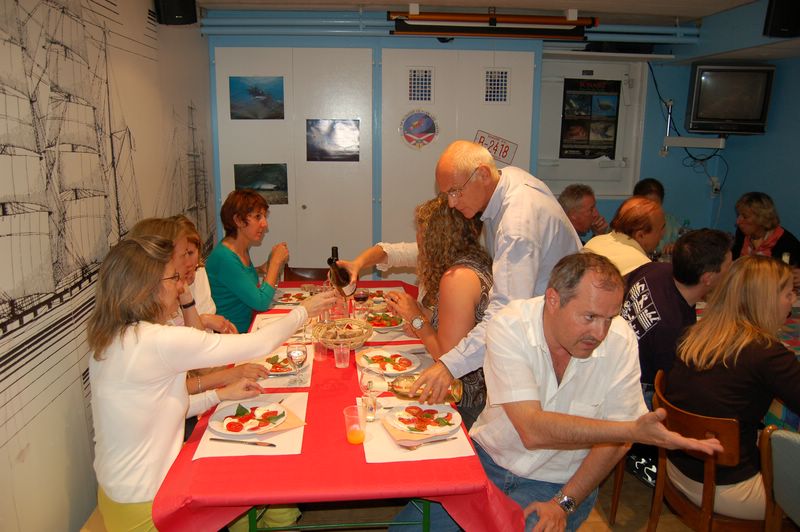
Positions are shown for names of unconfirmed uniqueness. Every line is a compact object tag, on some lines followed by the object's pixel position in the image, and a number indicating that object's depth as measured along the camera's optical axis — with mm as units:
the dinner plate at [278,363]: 2377
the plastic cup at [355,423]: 1838
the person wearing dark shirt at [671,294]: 2613
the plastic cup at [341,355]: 2480
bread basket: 2518
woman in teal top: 3352
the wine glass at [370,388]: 2002
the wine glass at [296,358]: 2322
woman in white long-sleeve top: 1788
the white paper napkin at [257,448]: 1776
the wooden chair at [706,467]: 1983
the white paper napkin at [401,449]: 1759
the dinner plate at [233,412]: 1868
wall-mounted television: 5344
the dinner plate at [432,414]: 1877
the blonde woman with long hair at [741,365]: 2117
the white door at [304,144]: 5008
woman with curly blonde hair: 2373
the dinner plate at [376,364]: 2352
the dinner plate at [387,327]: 2990
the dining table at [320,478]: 1590
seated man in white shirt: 1705
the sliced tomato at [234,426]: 1876
